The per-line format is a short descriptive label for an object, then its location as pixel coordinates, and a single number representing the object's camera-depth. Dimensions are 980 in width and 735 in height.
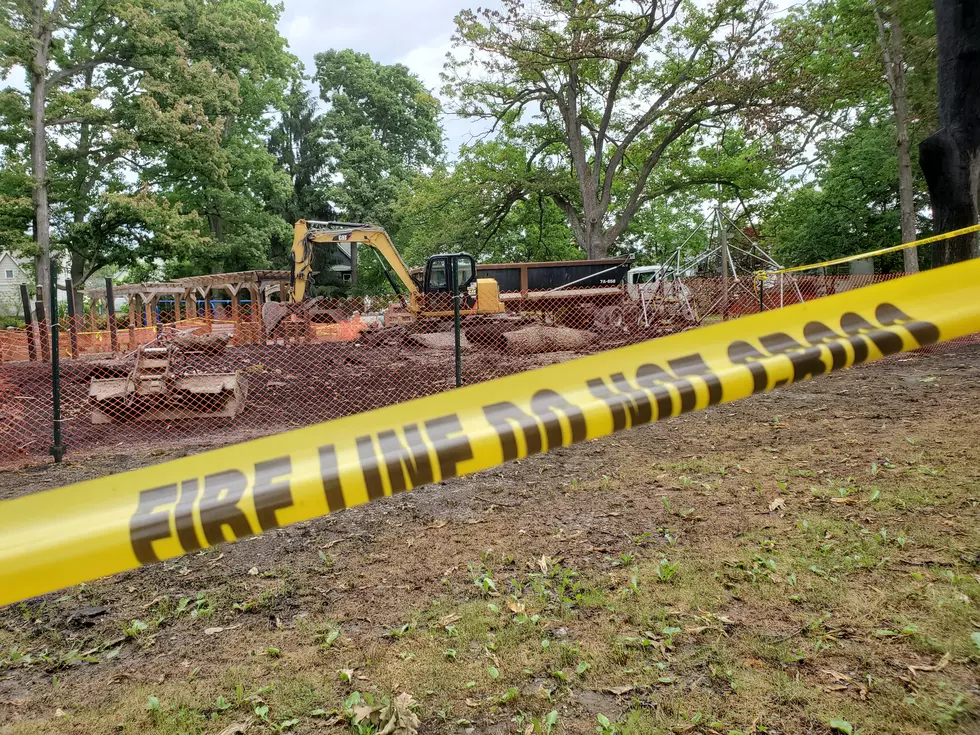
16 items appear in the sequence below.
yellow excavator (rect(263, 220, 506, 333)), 15.92
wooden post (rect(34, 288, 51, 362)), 12.89
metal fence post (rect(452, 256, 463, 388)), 8.19
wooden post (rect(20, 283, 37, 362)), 13.83
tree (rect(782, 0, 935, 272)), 13.97
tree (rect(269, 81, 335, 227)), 39.22
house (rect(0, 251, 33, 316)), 38.99
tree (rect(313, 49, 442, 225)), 37.81
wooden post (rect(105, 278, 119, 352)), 12.22
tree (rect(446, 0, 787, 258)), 19.73
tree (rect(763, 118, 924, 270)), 27.25
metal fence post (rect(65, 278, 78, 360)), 9.88
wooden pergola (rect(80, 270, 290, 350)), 21.59
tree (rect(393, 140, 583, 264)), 26.16
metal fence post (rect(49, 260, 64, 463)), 6.59
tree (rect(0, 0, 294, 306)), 20.95
